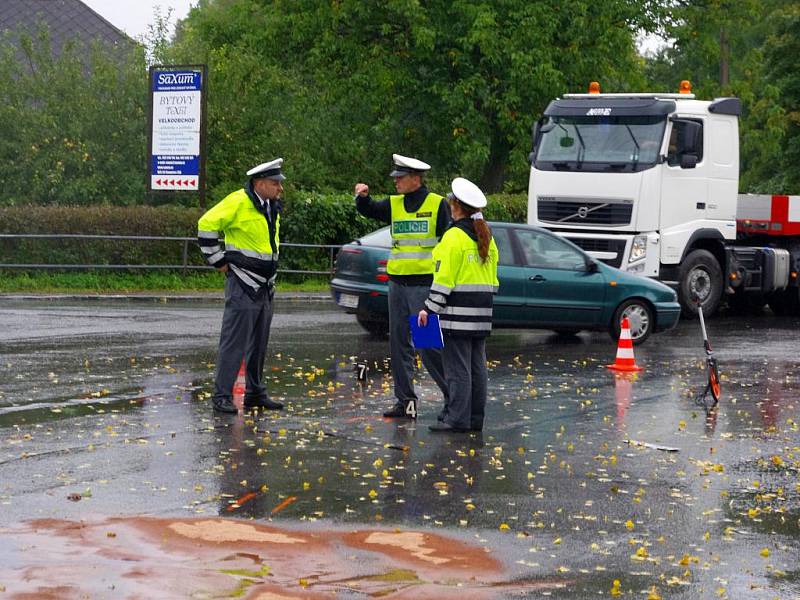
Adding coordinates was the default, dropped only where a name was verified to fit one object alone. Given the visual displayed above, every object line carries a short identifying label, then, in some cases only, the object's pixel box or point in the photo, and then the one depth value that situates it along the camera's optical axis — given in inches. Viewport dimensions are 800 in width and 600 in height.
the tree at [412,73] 1317.7
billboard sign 1078.4
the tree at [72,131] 1125.7
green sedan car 698.2
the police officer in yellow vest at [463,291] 423.8
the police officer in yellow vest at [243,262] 454.0
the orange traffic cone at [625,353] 599.2
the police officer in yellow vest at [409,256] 447.5
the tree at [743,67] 1497.3
